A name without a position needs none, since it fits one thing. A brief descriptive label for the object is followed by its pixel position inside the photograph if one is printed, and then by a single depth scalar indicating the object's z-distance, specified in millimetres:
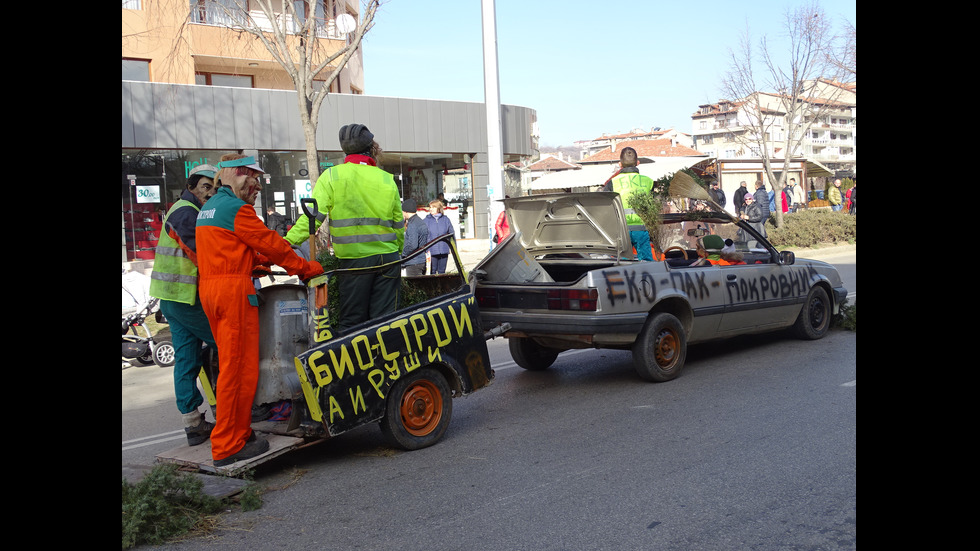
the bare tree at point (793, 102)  26984
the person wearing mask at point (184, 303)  5383
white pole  16375
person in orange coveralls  4867
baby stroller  9961
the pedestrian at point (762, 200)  21078
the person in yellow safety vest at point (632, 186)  8188
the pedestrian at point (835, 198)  32812
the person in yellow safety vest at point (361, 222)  5742
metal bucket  5363
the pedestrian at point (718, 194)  21069
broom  8883
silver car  6934
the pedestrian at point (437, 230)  13078
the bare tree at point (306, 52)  13773
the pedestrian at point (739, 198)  23125
